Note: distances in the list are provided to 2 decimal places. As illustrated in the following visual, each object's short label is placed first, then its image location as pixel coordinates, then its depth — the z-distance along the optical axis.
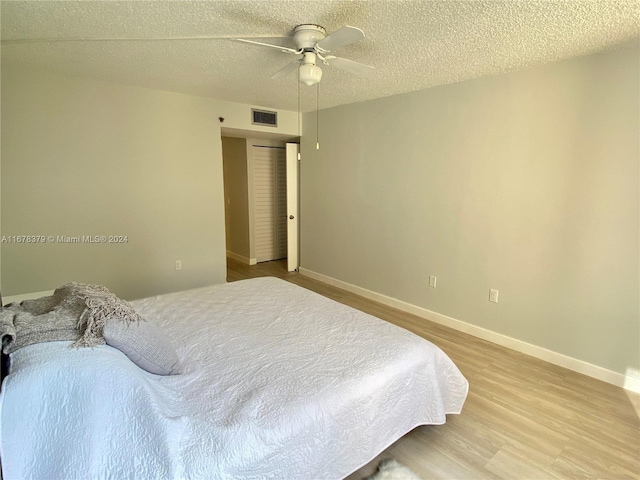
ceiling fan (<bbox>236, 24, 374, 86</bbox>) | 1.99
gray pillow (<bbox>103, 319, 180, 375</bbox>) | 1.43
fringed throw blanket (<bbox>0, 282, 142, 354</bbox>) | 1.27
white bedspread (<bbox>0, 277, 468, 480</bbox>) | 1.07
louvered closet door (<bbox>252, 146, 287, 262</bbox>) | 5.82
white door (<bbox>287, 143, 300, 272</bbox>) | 5.26
